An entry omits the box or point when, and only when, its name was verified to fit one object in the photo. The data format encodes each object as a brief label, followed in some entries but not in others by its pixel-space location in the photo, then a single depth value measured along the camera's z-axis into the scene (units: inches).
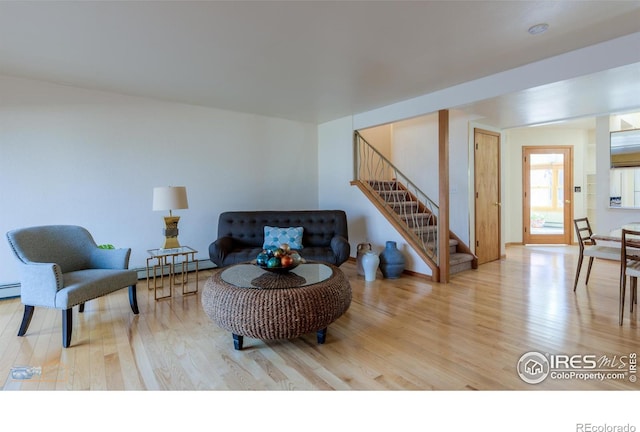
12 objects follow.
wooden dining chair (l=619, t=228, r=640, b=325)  103.7
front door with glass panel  271.4
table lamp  140.9
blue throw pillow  166.6
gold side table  142.3
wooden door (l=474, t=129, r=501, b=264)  202.8
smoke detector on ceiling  97.0
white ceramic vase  167.0
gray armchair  98.2
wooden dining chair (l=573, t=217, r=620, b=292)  135.9
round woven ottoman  85.4
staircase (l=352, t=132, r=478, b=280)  179.2
